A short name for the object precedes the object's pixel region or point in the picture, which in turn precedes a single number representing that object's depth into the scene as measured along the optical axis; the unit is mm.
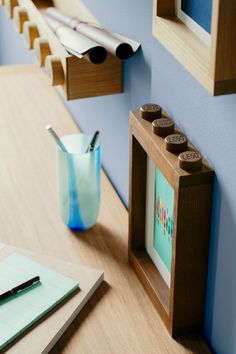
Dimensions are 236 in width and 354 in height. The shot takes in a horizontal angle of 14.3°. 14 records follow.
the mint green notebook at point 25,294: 1550
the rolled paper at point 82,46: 1747
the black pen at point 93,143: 1800
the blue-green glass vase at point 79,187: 1785
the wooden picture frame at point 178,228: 1444
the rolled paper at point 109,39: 1721
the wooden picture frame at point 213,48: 1156
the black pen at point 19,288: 1609
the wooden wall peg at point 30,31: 2047
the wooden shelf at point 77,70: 1856
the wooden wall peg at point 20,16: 2141
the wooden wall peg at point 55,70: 1881
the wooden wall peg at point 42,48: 1961
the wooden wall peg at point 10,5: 2235
